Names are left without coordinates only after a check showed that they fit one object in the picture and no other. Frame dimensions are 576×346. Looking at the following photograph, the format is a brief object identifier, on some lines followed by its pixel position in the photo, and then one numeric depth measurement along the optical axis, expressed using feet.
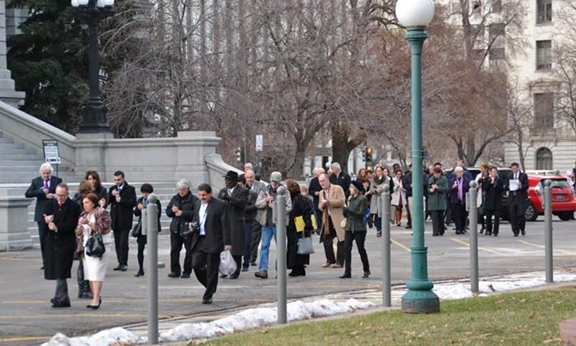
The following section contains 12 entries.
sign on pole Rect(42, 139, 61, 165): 105.40
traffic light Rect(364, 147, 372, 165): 176.24
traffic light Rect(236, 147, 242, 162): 161.68
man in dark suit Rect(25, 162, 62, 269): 71.97
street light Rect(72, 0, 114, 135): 111.04
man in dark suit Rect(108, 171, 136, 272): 70.18
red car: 127.95
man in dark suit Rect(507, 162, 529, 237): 100.32
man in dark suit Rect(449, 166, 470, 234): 104.32
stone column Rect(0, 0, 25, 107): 135.85
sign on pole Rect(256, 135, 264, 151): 140.56
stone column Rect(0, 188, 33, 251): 83.25
